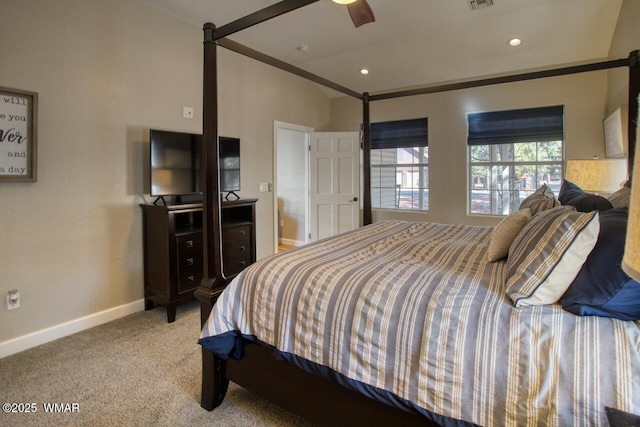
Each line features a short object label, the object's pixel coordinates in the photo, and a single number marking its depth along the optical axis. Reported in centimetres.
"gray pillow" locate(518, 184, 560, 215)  210
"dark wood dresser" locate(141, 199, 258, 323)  292
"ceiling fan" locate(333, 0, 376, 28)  235
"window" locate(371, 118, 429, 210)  513
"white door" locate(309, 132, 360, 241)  514
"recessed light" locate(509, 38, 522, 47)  371
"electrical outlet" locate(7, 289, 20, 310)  237
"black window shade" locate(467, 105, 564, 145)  419
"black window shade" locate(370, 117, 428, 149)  507
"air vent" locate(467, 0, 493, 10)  311
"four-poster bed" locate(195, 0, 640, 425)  134
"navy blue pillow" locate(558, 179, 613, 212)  165
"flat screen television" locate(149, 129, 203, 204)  299
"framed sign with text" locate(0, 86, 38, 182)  228
